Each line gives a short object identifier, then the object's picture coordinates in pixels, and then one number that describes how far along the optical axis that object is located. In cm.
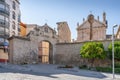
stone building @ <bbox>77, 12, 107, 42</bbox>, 2028
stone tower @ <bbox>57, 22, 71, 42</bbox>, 1862
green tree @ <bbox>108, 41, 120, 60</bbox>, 1245
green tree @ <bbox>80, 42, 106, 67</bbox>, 1278
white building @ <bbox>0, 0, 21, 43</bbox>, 1869
